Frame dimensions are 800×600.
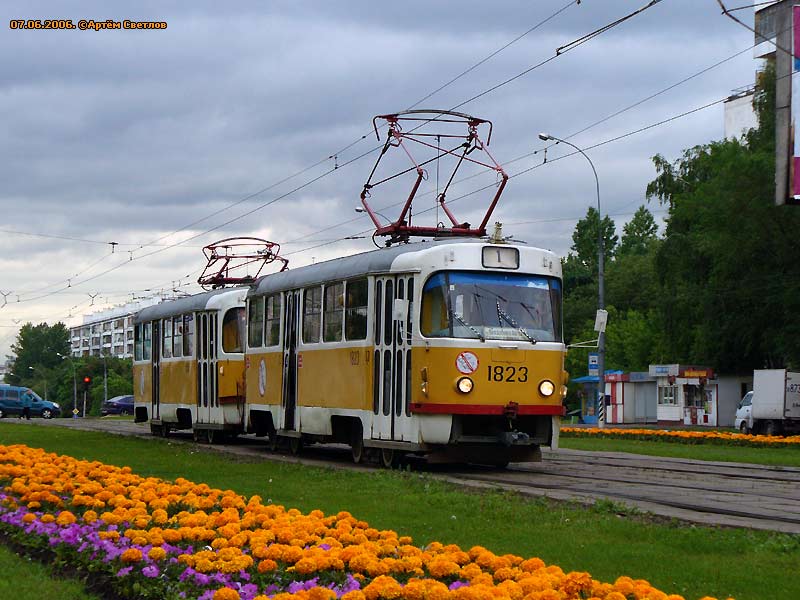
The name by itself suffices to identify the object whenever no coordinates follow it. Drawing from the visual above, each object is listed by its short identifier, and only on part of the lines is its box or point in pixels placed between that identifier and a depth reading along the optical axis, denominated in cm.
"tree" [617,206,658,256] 12769
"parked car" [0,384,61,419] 6419
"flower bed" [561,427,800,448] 2964
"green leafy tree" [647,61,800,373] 5288
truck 4309
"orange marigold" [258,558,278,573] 757
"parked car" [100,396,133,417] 7388
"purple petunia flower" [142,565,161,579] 769
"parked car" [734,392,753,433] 4512
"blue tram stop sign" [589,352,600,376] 4200
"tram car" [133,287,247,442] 2822
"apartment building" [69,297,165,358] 18460
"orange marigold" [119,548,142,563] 806
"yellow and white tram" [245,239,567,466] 1778
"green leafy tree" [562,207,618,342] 10525
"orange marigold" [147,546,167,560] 807
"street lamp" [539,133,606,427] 4259
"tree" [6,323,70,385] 19090
